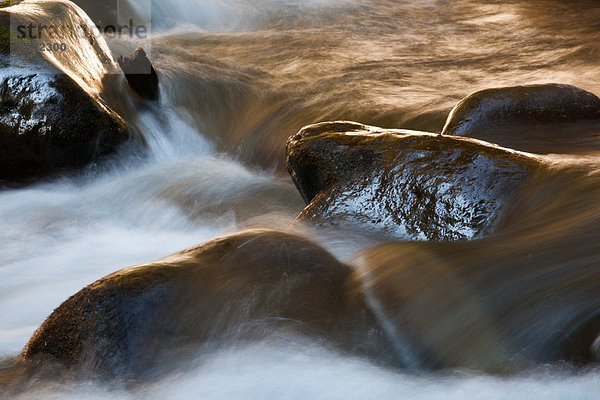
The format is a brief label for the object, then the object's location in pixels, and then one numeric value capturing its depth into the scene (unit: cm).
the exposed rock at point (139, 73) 593
